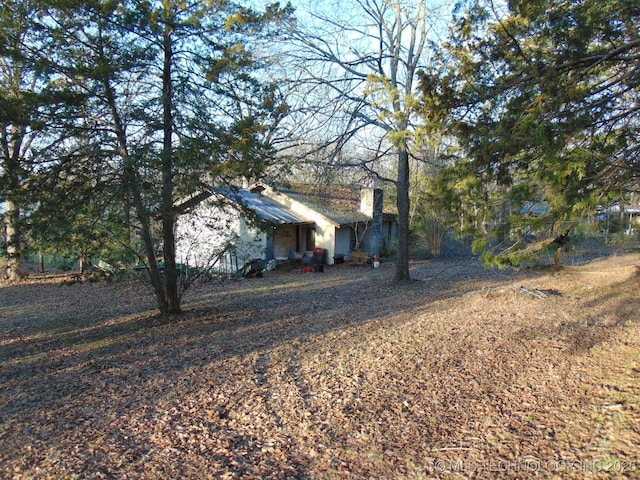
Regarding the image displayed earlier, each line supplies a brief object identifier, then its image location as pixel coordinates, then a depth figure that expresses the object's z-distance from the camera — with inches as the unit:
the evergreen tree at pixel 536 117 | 197.9
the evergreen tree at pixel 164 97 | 258.2
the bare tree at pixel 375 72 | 487.8
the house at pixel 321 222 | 797.2
